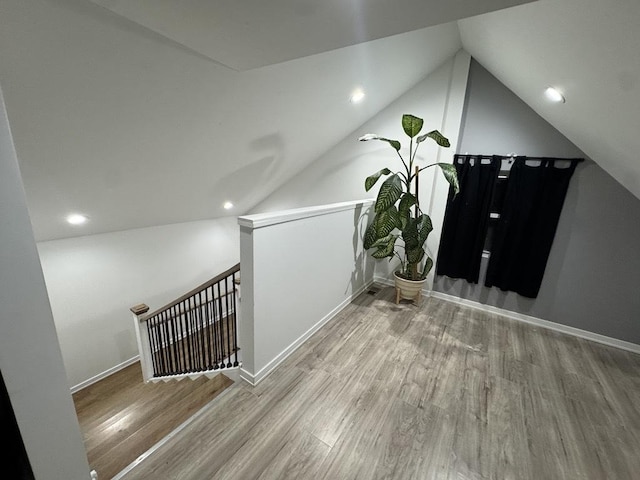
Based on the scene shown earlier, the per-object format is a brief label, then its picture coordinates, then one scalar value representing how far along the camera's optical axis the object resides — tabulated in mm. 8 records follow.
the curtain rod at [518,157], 2546
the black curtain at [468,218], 2934
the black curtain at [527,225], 2648
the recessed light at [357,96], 2697
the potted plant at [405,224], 2545
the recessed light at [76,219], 2589
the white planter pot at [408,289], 2971
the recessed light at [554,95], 1902
